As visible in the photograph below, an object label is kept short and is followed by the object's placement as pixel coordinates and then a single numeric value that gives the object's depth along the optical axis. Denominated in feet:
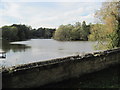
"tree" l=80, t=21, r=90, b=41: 160.48
